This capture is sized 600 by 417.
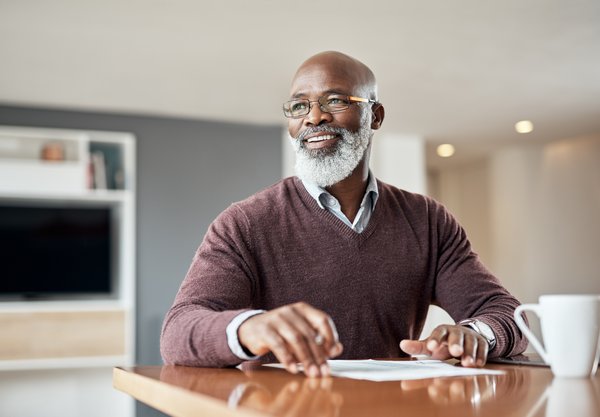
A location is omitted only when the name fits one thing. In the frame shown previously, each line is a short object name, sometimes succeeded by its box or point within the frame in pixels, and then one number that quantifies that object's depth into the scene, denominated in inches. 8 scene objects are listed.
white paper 38.4
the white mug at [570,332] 37.5
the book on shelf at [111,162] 216.1
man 51.1
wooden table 27.7
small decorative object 207.5
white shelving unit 192.9
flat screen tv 205.2
